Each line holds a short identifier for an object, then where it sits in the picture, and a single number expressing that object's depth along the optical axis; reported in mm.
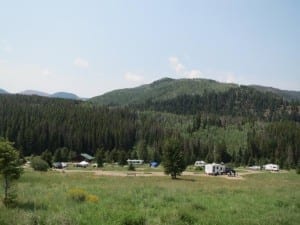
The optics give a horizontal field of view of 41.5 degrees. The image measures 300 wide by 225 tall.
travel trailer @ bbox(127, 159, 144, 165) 116262
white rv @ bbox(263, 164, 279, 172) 101688
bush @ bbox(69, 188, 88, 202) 20588
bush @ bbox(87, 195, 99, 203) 20228
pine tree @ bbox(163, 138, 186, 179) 63328
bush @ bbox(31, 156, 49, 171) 70438
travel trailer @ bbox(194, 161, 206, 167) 109725
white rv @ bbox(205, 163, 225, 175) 81125
